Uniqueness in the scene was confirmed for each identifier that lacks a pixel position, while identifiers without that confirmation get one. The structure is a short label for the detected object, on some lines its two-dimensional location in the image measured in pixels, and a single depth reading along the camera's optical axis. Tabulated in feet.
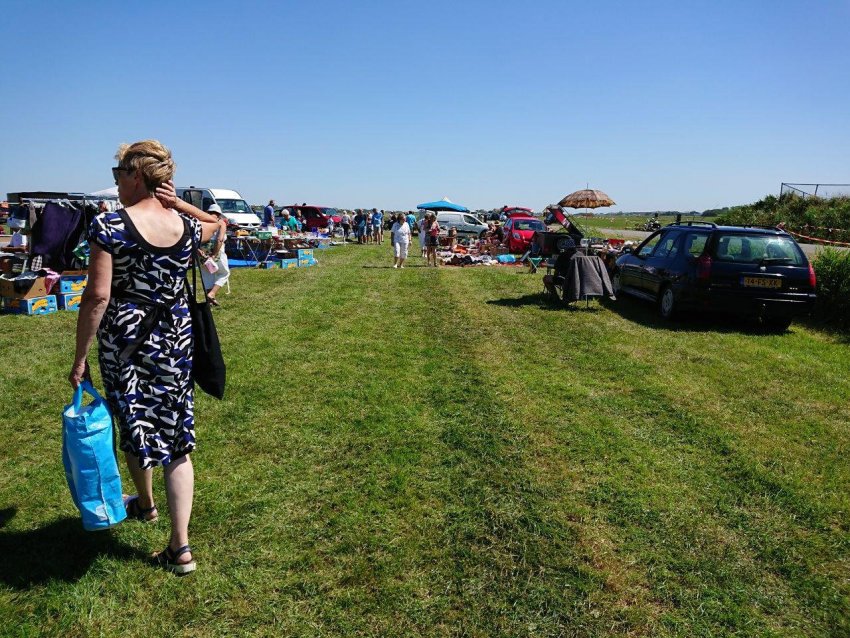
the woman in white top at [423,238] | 55.94
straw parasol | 58.39
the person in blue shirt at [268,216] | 72.45
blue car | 25.43
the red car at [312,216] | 105.43
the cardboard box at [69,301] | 28.60
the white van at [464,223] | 101.65
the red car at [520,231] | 66.69
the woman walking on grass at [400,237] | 50.06
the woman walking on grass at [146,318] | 7.70
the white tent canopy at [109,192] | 56.66
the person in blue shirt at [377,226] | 84.42
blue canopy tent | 109.40
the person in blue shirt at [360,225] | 85.25
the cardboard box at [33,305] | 27.12
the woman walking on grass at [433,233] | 52.49
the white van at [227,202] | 69.56
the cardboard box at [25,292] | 27.09
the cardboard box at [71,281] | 28.66
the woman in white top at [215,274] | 28.71
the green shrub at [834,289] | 28.37
